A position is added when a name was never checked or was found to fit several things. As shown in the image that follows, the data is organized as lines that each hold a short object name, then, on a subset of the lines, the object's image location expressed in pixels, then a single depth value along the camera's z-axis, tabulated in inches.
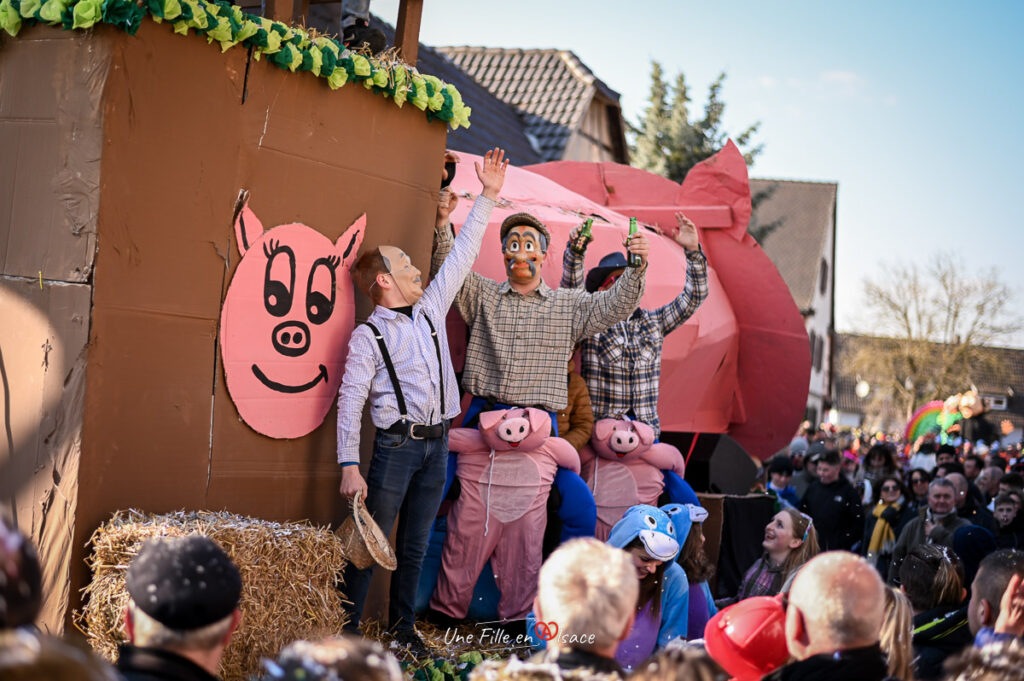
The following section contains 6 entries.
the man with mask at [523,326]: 236.8
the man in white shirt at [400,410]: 192.5
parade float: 163.9
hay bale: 154.7
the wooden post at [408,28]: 217.6
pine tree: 761.6
